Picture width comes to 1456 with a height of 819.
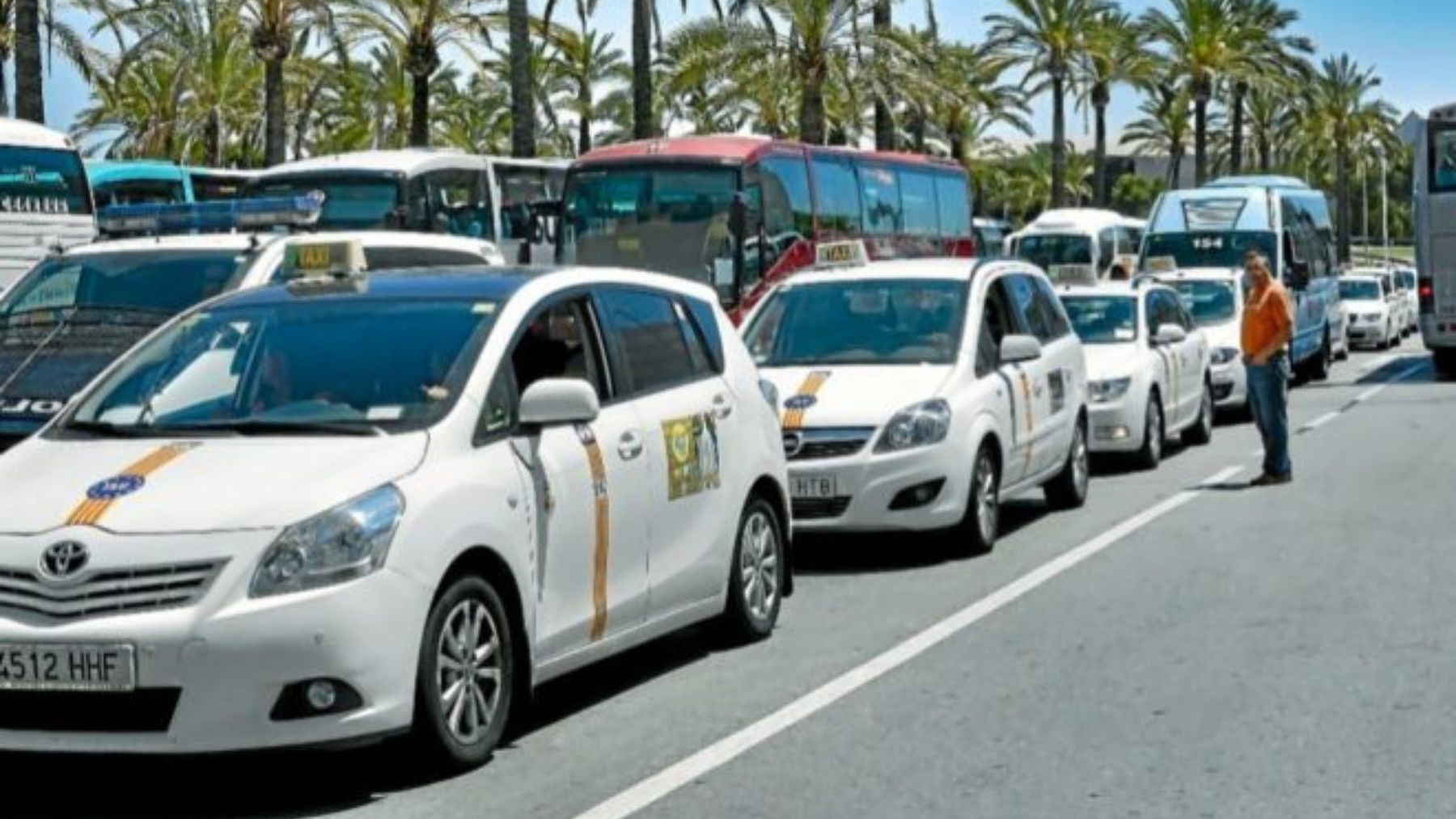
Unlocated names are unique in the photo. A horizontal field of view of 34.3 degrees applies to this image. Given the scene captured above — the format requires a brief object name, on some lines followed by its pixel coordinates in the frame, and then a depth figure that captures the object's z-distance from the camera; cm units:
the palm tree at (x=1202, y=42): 6419
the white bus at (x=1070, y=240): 5328
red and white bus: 2681
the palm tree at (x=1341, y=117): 9475
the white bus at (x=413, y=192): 3072
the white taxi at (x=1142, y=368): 1975
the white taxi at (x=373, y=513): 705
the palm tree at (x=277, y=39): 3875
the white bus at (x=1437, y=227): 3388
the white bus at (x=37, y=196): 2558
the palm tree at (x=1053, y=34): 6153
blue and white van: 3297
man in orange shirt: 1783
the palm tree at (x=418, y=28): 4003
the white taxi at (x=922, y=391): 1328
